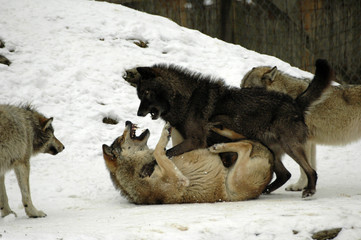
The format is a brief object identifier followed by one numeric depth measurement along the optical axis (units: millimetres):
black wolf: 11008
